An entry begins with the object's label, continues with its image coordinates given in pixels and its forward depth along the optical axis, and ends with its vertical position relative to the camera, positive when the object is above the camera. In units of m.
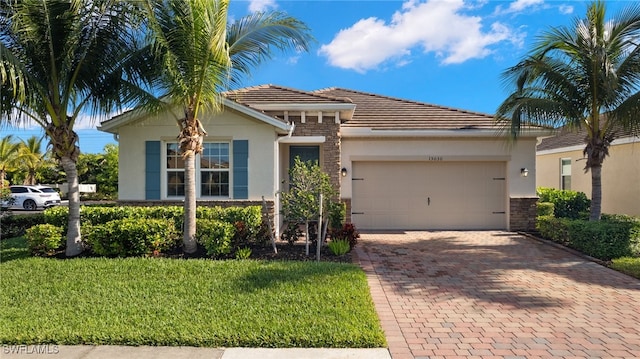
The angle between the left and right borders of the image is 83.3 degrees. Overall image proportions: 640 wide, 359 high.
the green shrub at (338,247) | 7.73 -1.32
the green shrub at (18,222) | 11.06 -1.11
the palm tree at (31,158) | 26.43 +2.20
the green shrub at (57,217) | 8.30 -0.69
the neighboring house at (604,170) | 13.02 +0.59
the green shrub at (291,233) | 8.08 -1.06
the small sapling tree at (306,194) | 7.62 -0.17
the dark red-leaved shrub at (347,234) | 8.12 -1.10
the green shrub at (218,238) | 7.27 -1.05
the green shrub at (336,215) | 8.27 -0.71
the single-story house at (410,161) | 10.84 +0.79
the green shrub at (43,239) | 7.30 -1.06
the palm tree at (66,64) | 6.51 +2.40
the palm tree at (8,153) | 24.81 +2.43
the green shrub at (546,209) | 10.95 -0.74
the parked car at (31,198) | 22.08 -0.66
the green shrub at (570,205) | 12.39 -0.70
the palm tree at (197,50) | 6.80 +2.73
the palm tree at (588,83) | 8.22 +2.48
